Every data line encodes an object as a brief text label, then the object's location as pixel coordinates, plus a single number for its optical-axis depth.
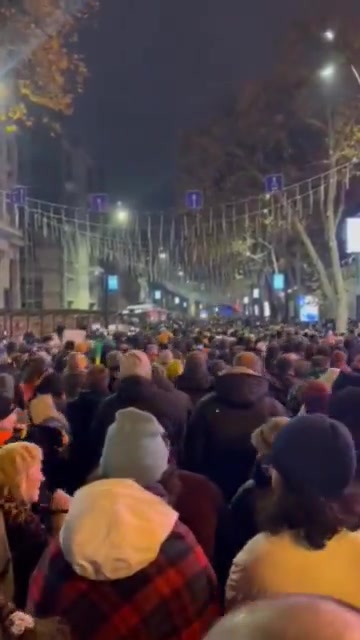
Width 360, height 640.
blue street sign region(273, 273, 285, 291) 46.12
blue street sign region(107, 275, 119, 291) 42.04
